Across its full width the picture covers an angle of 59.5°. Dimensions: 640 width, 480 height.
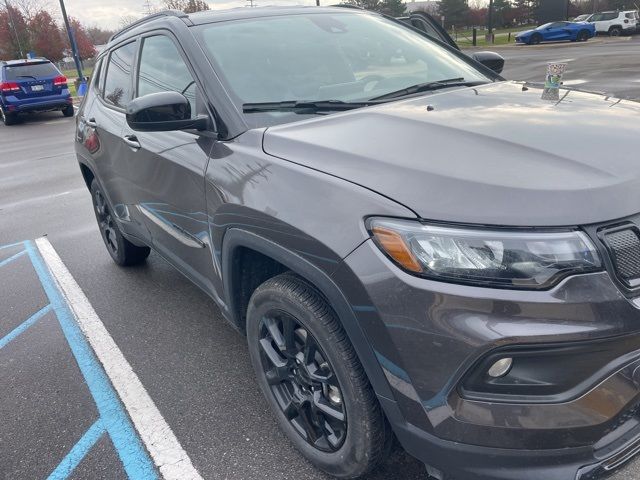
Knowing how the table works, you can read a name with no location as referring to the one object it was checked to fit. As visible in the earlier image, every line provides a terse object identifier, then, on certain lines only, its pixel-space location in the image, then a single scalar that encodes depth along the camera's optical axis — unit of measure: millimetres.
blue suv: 15930
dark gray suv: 1550
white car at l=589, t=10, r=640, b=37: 34906
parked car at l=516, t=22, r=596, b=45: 33562
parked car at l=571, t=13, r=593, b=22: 38347
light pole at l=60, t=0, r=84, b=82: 22219
